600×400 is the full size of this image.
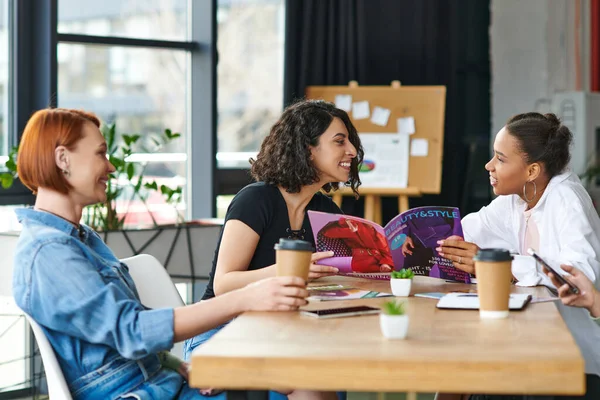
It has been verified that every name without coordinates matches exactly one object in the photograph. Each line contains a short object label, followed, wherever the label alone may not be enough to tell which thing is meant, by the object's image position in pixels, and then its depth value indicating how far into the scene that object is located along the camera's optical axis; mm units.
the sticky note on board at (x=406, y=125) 7231
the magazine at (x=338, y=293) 2977
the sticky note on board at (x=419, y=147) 7225
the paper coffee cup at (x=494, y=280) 2662
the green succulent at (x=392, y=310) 2448
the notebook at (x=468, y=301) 2800
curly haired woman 3376
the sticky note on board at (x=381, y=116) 7225
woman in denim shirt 2625
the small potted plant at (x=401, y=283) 3024
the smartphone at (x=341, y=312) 2689
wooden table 2280
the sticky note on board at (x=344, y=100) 7215
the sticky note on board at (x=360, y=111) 7247
